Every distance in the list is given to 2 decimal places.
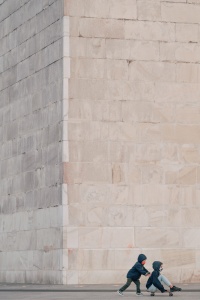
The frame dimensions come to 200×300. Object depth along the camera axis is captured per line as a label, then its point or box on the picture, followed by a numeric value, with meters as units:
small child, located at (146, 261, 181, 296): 34.91
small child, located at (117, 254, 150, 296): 35.28
